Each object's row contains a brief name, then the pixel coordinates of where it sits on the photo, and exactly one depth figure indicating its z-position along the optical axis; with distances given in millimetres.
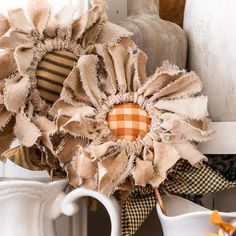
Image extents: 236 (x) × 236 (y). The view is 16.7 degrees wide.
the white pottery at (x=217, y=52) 1050
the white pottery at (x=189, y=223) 905
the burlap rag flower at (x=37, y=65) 979
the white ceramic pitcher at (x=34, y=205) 935
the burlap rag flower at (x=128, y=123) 948
